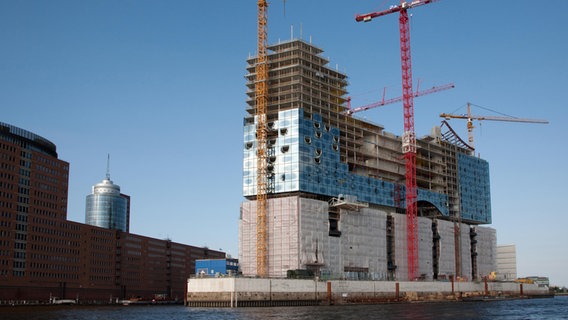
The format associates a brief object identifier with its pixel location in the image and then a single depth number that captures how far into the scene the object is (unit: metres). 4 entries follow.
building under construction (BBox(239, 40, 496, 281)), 169.75
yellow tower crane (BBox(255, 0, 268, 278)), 168.75
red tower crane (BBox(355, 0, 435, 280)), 191.62
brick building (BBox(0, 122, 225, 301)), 197.62
